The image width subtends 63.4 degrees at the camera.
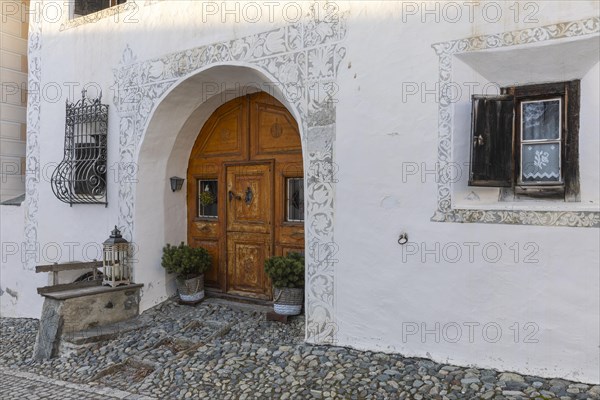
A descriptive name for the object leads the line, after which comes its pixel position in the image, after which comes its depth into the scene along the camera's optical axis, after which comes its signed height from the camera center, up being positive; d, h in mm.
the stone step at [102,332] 5281 -1477
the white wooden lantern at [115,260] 5883 -714
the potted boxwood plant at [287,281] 5086 -852
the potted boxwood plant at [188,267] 6059 -831
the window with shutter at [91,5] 7219 +2978
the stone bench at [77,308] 5328 -1231
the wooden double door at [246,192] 5762 +122
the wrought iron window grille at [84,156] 6438 +611
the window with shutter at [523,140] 3895 +505
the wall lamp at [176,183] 6449 +244
